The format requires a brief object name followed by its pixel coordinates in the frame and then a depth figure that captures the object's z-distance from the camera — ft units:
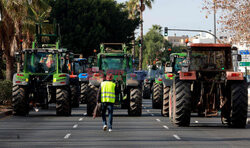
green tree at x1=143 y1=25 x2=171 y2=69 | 479.41
